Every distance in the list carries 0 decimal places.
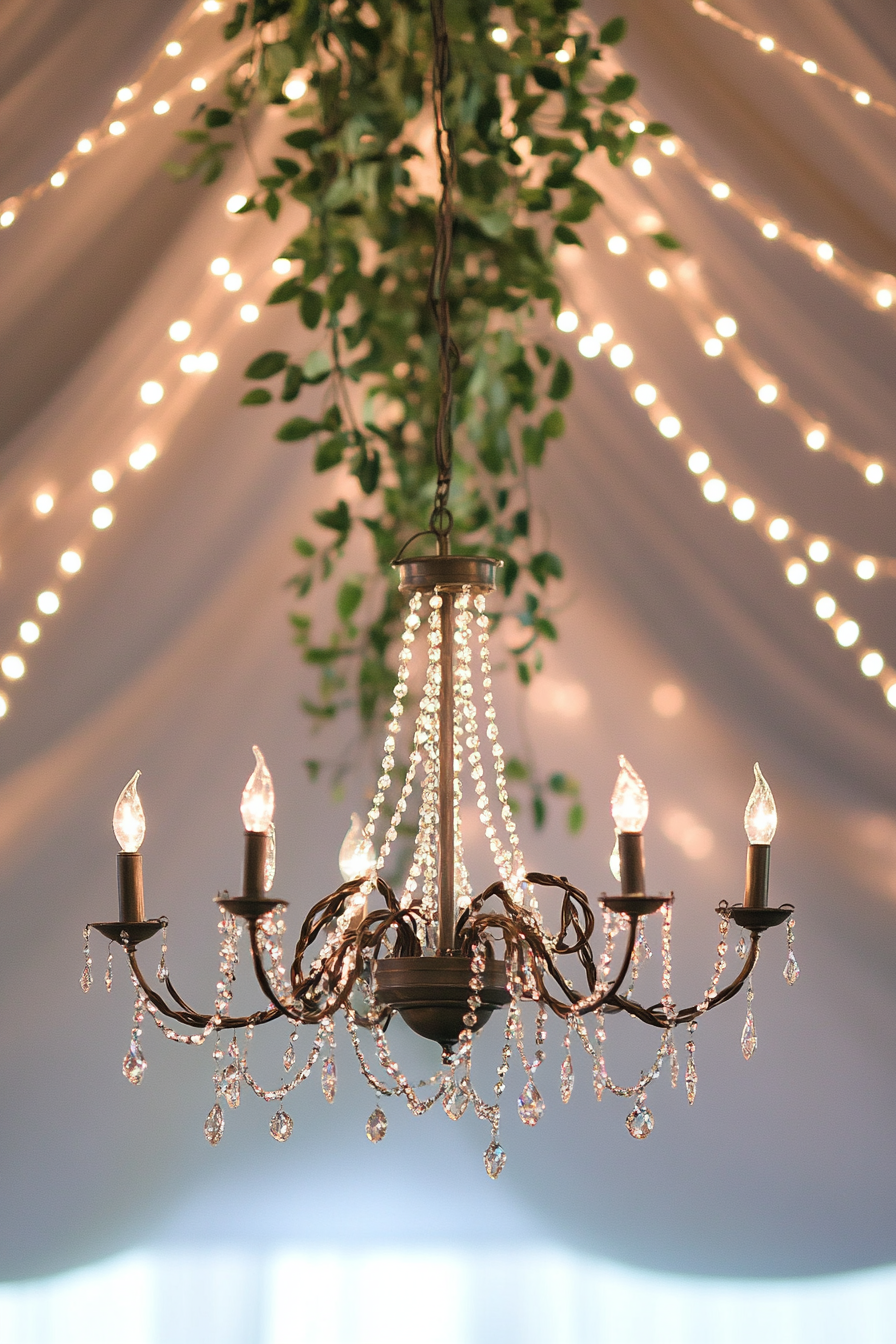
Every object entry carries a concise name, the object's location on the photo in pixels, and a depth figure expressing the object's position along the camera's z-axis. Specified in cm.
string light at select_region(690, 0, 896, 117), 422
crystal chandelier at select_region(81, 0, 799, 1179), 310
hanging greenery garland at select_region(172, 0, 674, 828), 431
